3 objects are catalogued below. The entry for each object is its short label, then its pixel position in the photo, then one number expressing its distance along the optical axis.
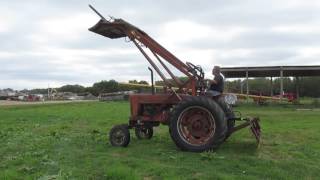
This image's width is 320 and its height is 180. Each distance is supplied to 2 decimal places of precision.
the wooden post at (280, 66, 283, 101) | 24.82
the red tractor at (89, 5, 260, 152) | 7.06
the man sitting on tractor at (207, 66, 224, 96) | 7.50
